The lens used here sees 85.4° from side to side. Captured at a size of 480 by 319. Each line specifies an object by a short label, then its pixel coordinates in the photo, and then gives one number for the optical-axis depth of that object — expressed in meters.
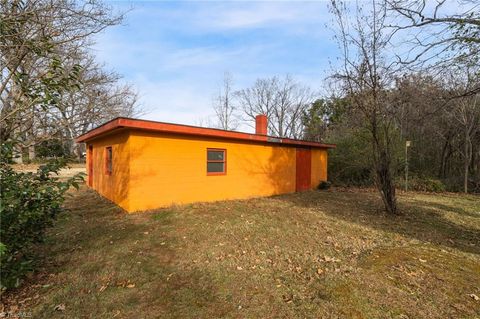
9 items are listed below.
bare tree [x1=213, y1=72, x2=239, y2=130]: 33.66
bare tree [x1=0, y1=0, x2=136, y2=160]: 3.17
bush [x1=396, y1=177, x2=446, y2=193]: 13.09
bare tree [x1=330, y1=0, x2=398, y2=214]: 7.11
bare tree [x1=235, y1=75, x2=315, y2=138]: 32.88
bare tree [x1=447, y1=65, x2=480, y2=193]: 12.68
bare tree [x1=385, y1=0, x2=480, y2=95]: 4.35
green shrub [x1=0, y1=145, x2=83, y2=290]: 2.85
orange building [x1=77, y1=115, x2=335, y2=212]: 7.34
